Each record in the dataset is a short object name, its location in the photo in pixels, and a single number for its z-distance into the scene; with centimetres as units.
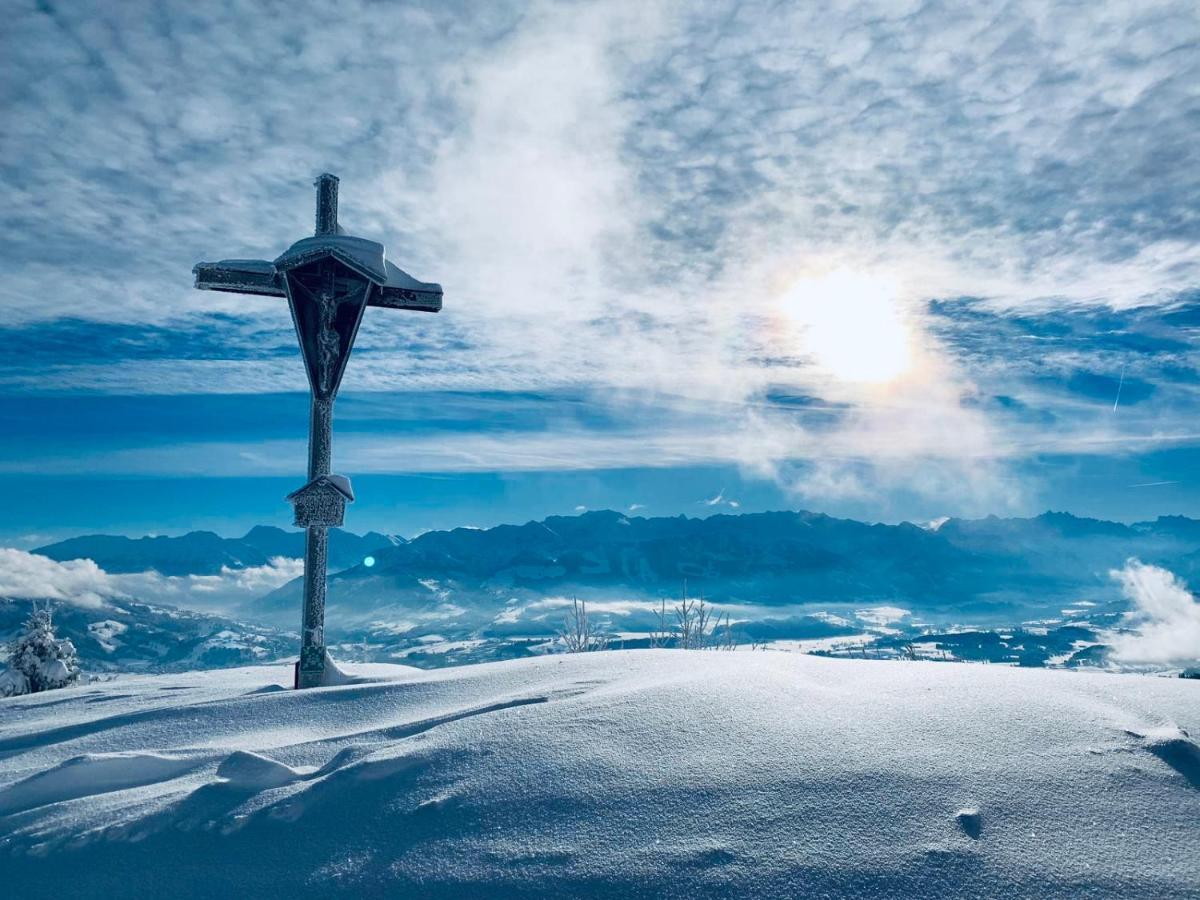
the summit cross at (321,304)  1008
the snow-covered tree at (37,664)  1270
